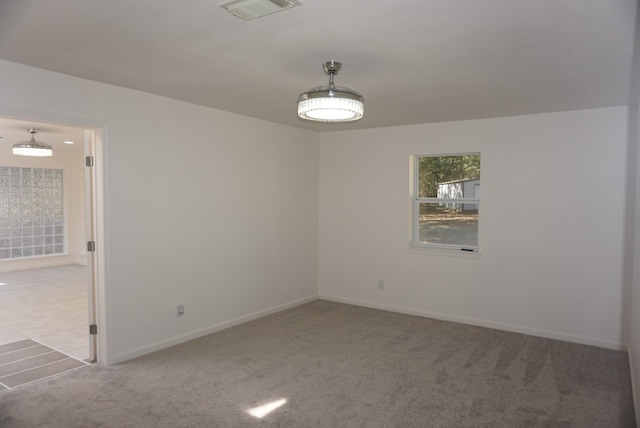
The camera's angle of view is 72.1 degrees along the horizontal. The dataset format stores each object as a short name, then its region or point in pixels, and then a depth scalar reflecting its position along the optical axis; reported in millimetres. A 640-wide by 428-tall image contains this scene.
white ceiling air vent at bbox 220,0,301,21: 1986
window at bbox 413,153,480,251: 5039
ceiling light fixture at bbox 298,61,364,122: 2674
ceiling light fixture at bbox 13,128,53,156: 6242
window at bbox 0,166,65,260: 7957
